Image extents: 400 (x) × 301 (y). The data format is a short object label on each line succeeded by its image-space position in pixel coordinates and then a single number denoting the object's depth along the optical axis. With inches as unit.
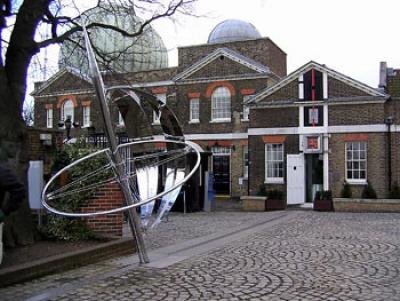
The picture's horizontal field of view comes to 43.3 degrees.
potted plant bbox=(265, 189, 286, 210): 887.4
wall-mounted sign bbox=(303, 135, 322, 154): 968.9
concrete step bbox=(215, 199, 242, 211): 945.1
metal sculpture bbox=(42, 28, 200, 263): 347.6
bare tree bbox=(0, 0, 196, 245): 369.7
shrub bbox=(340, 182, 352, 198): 903.7
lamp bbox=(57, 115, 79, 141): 948.8
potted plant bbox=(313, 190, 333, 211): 852.6
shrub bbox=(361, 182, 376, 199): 872.9
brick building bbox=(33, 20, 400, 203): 943.0
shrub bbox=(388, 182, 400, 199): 851.3
